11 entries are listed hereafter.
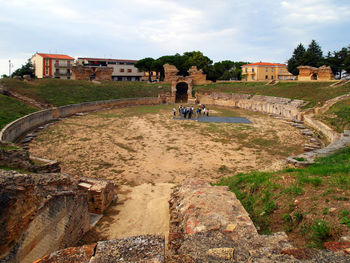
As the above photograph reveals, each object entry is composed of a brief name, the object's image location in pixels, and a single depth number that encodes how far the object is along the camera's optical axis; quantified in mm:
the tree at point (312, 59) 49044
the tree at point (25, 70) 43969
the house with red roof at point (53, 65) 59375
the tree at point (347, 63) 41888
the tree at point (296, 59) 51941
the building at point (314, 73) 38875
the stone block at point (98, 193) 7711
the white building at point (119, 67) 66000
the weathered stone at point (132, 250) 3486
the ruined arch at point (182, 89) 44312
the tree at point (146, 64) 59688
